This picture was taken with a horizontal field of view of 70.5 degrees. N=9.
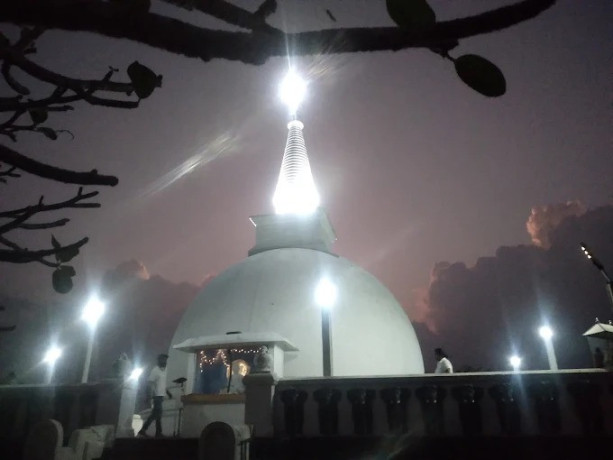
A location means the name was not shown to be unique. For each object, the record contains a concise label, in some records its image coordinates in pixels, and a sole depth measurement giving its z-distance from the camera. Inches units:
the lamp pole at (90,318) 517.2
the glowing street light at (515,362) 878.9
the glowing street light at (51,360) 641.6
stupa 588.4
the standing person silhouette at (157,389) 442.6
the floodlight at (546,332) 655.5
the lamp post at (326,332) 522.3
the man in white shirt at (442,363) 461.7
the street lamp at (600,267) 405.8
